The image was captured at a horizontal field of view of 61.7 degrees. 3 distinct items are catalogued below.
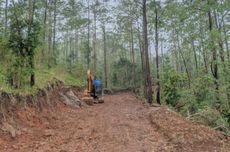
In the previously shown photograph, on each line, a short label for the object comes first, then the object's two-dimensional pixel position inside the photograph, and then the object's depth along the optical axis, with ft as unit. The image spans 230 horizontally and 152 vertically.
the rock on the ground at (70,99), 32.03
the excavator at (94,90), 41.12
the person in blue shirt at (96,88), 41.57
